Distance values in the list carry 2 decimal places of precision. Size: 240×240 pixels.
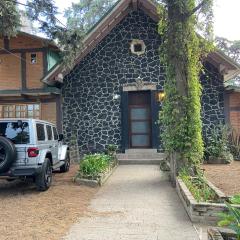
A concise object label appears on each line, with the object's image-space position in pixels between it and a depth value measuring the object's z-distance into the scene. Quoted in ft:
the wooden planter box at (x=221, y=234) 9.76
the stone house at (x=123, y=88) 35.81
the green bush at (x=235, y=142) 34.74
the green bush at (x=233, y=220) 9.64
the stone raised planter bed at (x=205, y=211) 14.15
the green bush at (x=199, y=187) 16.29
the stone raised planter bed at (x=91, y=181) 22.55
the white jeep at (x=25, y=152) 19.32
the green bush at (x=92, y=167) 23.63
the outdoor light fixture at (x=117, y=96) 36.53
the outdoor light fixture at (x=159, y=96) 35.71
